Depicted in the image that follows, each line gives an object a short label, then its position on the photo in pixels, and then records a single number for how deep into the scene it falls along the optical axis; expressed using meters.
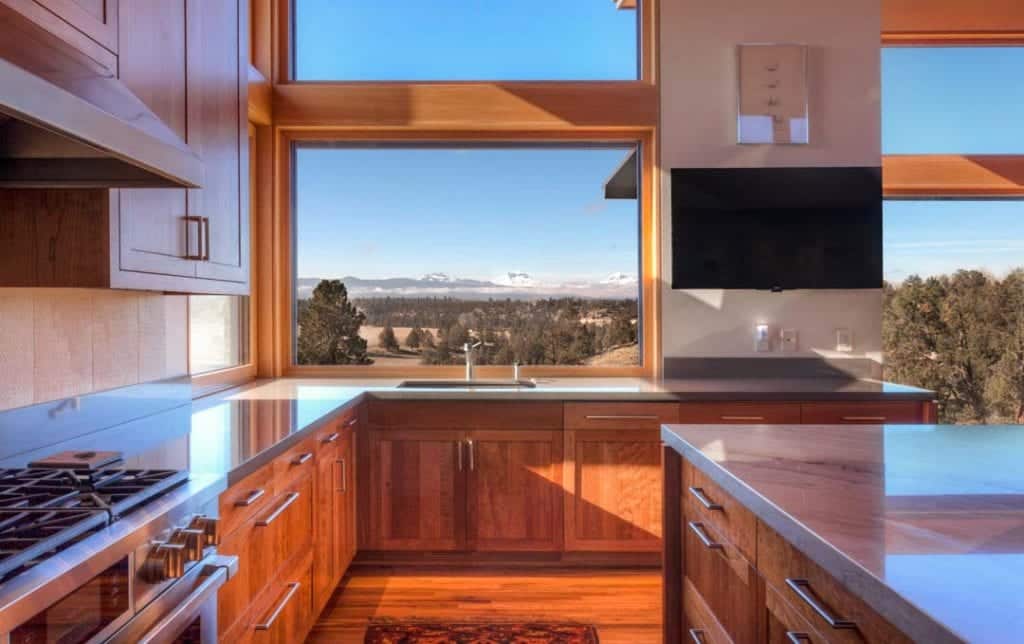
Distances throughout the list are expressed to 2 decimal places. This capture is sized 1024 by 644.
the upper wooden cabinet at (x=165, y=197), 1.61
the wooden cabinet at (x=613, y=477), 3.22
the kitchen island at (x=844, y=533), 0.82
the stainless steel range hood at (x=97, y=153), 1.22
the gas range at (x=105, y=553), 0.96
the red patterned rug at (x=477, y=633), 2.60
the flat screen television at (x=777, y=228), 3.66
